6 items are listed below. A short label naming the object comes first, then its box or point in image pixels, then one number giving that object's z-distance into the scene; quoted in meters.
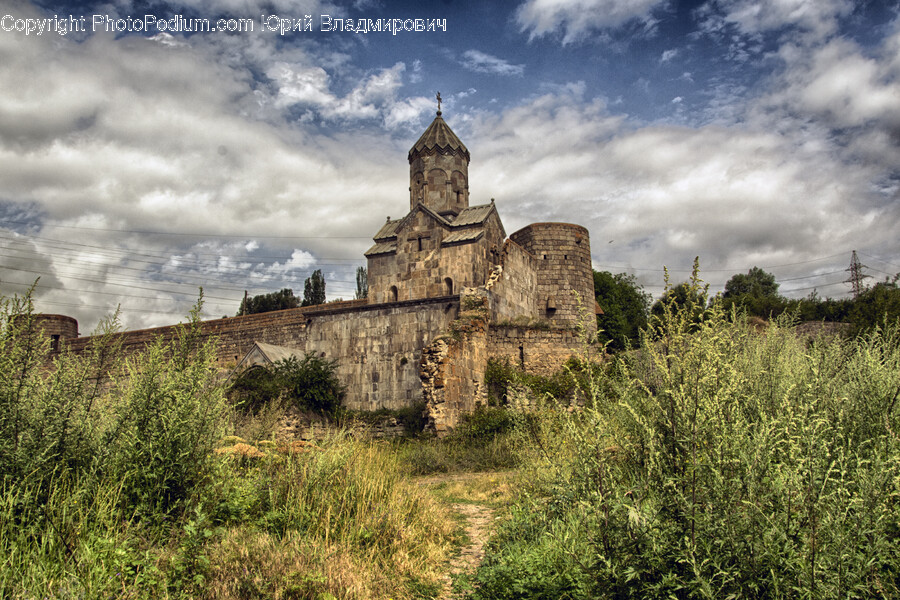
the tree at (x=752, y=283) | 53.00
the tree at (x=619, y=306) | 34.56
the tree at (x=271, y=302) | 44.91
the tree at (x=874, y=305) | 21.06
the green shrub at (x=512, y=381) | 15.93
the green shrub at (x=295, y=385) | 15.80
